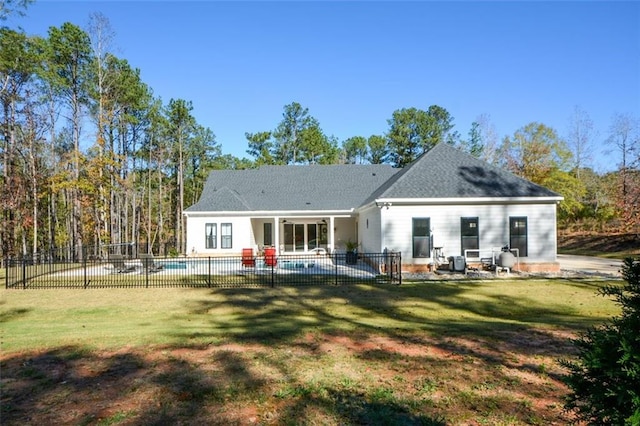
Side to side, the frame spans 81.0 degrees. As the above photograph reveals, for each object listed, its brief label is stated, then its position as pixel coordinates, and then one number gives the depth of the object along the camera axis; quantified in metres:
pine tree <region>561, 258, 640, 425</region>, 2.41
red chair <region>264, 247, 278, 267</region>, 18.48
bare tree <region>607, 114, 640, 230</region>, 22.45
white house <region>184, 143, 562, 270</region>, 17.02
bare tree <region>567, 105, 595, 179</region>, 39.84
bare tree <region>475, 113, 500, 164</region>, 40.12
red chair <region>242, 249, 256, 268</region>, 18.34
